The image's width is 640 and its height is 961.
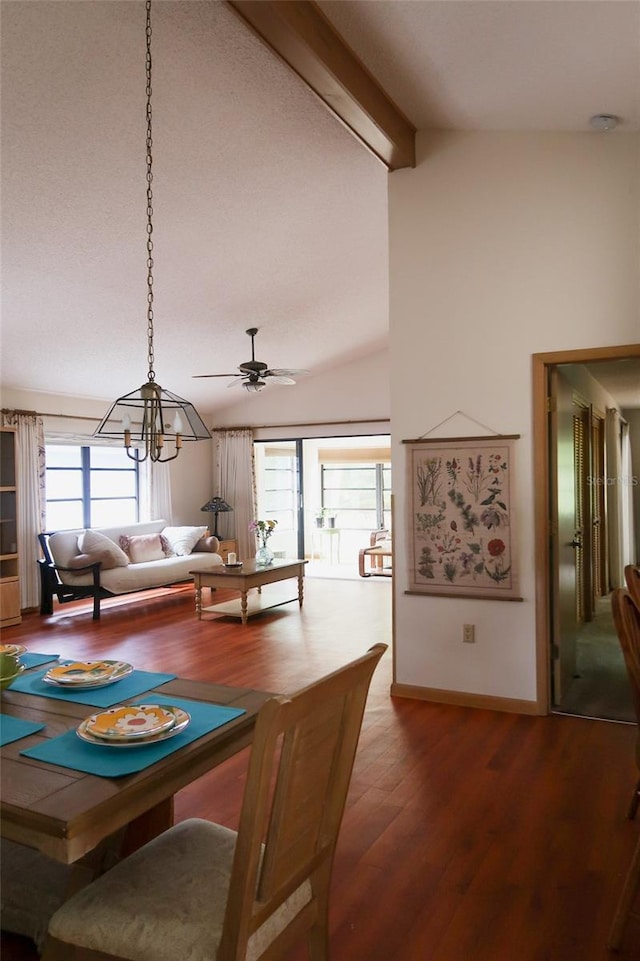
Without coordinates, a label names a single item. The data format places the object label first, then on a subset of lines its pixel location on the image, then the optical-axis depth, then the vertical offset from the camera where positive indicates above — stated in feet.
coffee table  21.06 -2.87
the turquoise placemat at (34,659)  7.68 -1.91
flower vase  23.38 -2.25
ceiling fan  20.20 +3.64
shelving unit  20.72 -1.16
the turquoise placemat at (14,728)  5.48 -1.97
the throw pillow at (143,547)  25.40 -2.05
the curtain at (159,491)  29.48 +0.11
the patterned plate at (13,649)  7.08 -1.67
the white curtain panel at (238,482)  32.63 +0.50
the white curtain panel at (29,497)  23.00 -0.05
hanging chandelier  8.54 +1.06
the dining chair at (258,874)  4.26 -2.85
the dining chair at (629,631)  6.47 -1.43
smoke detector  11.25 +6.19
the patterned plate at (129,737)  5.23 -1.92
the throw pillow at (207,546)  27.78 -2.21
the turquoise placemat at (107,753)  4.93 -1.99
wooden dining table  4.28 -2.03
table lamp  31.50 -0.63
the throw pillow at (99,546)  22.90 -1.76
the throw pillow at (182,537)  27.17 -1.80
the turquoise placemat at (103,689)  6.42 -1.95
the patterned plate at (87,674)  6.66 -1.85
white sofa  22.40 -2.54
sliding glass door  33.55 +0.39
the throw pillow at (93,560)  22.36 -2.21
